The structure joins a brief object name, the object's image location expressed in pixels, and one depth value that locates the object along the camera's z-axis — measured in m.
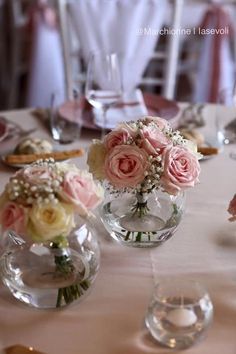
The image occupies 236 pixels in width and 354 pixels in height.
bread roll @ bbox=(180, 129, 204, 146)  1.38
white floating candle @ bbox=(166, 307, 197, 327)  0.78
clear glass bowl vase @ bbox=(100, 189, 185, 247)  1.03
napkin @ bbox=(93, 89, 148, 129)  1.53
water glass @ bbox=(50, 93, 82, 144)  1.44
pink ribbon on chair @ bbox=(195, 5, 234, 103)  2.55
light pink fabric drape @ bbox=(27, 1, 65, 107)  2.69
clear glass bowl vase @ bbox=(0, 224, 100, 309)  0.88
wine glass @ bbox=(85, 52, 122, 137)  1.48
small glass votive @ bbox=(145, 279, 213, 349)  0.78
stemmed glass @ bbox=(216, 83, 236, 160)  1.44
